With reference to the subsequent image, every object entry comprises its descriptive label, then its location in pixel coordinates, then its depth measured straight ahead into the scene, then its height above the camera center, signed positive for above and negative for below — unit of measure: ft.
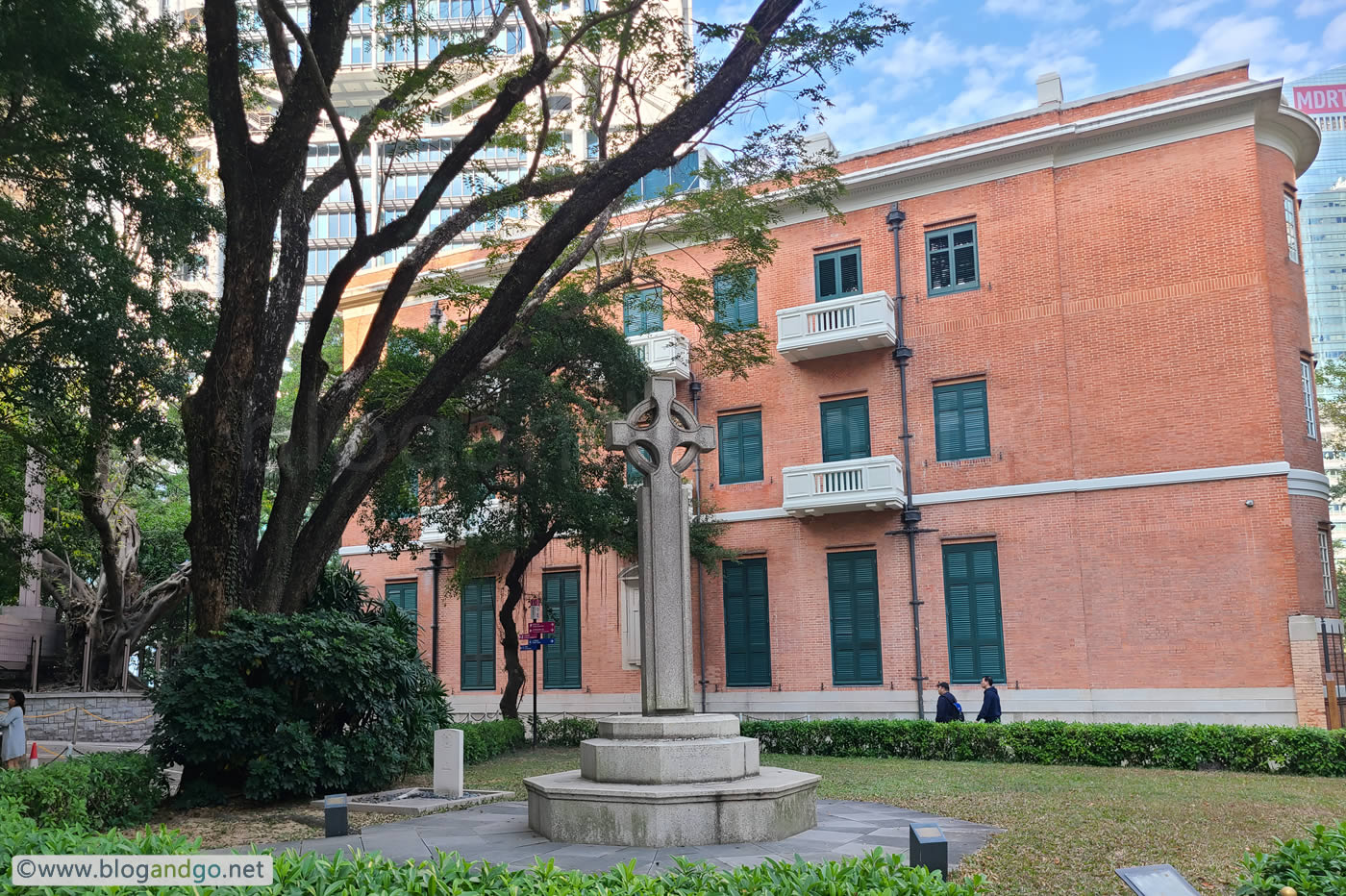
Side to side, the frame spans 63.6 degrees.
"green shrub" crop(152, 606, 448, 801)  43.88 -3.74
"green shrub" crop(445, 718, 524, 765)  63.87 -7.78
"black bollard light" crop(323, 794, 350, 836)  33.86 -6.19
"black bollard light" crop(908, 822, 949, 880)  19.53 -4.41
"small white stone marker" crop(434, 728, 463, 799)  43.86 -6.13
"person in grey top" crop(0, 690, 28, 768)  50.93 -5.39
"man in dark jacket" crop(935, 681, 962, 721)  65.26 -6.22
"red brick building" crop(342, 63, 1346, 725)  67.41 +11.04
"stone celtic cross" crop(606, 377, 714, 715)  34.19 +2.20
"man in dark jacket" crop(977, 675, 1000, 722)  64.08 -6.01
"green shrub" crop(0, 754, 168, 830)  33.42 -5.70
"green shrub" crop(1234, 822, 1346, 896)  15.29 -3.96
